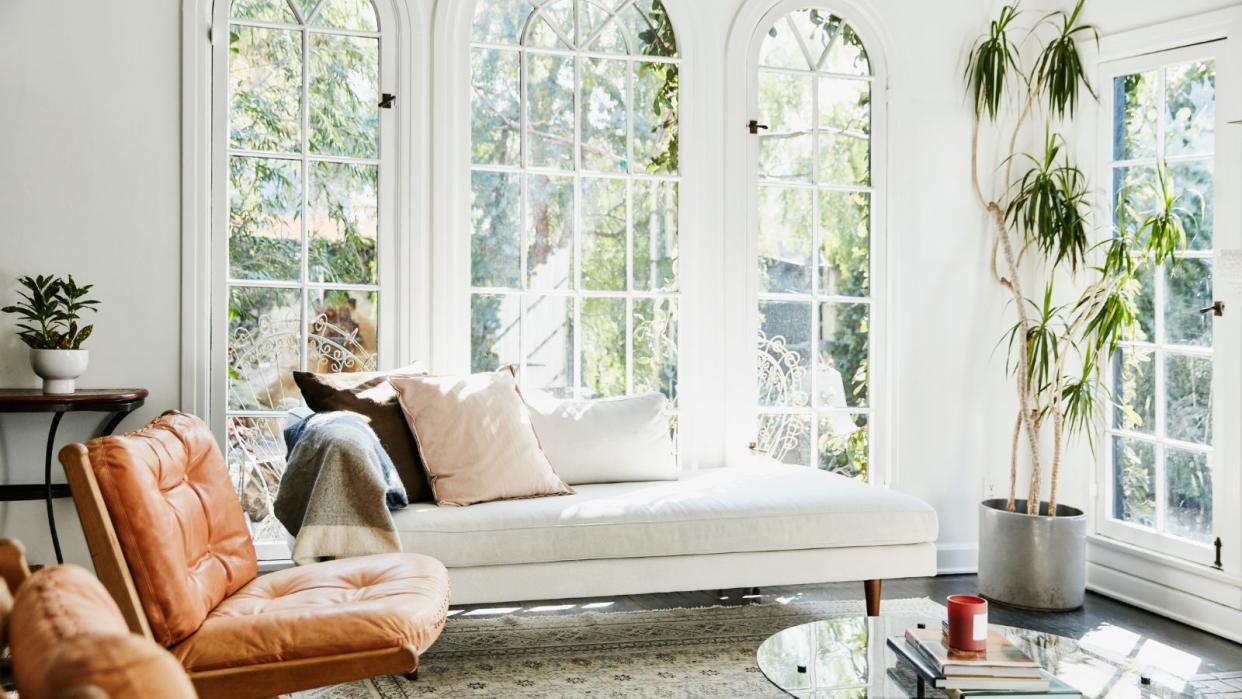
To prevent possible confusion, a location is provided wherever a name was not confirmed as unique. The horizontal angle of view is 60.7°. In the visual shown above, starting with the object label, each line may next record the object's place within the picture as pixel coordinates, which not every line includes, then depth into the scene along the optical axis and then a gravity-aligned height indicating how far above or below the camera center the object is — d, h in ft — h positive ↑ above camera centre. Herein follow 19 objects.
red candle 7.74 -2.07
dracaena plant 13.73 +1.46
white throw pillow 12.98 -1.22
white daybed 10.75 -2.11
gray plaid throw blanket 9.98 -1.53
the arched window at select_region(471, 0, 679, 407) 13.97 +1.96
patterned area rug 10.35 -3.39
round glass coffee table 7.54 -2.46
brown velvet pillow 11.54 -0.77
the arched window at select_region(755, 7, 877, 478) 15.12 +1.42
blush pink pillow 11.47 -1.14
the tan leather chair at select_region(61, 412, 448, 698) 7.11 -1.96
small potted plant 11.50 +0.08
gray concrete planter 13.62 -2.84
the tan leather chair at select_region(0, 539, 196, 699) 2.94 -0.93
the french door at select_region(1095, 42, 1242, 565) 12.96 +0.12
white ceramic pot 11.46 -0.33
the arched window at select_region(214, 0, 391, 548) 13.06 +1.60
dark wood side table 10.94 -0.72
